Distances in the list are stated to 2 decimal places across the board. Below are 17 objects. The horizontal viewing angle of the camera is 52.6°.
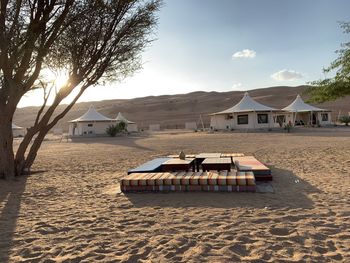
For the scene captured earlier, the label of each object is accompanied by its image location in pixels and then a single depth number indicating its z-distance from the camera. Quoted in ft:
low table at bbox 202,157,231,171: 26.05
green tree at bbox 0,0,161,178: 30.78
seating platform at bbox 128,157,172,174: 26.91
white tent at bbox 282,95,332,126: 154.92
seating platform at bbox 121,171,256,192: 22.43
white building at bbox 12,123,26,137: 163.92
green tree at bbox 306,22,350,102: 40.09
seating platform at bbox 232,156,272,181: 25.29
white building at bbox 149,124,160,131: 193.20
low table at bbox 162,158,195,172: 27.37
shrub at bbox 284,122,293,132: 112.39
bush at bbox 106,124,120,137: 123.68
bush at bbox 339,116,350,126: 149.48
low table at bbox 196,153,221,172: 32.55
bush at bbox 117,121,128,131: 132.44
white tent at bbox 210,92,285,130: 131.13
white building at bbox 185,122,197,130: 189.61
